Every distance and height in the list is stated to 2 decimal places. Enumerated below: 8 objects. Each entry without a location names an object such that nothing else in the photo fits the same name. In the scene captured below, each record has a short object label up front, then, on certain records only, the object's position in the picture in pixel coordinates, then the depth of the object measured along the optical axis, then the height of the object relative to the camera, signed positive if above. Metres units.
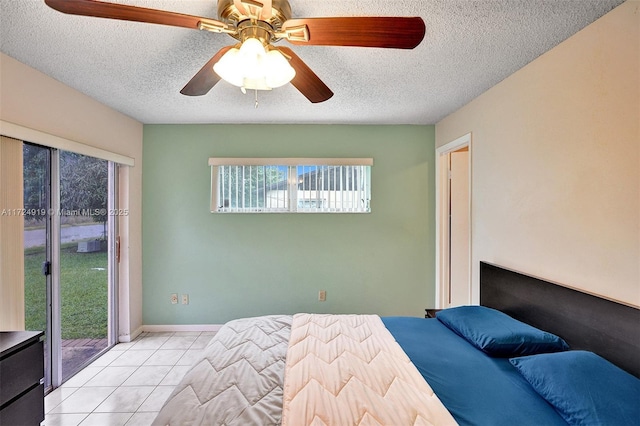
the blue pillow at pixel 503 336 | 1.46 -0.73
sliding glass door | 2.03 -0.39
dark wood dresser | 1.38 -0.93
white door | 3.06 -0.05
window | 3.17 +0.29
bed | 1.05 -0.81
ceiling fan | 0.98 +0.74
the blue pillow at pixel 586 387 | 0.98 -0.72
